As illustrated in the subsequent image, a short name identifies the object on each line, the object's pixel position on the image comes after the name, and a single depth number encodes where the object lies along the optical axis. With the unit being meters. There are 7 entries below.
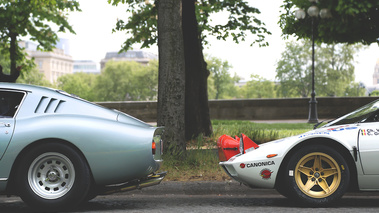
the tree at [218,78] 79.88
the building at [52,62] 160.50
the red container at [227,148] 5.82
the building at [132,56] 165.00
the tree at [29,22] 20.94
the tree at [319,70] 64.44
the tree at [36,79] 82.38
